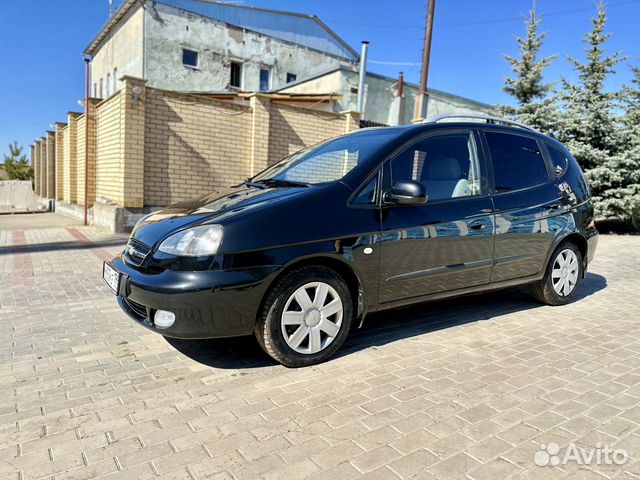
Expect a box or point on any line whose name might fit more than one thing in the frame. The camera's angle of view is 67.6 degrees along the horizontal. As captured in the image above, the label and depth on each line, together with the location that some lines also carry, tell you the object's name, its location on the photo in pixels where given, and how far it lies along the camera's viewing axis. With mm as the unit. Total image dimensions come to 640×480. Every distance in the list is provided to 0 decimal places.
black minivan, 3088
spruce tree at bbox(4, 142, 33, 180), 34500
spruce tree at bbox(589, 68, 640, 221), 11375
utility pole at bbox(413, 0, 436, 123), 14414
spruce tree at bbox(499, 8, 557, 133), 14102
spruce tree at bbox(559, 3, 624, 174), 11859
